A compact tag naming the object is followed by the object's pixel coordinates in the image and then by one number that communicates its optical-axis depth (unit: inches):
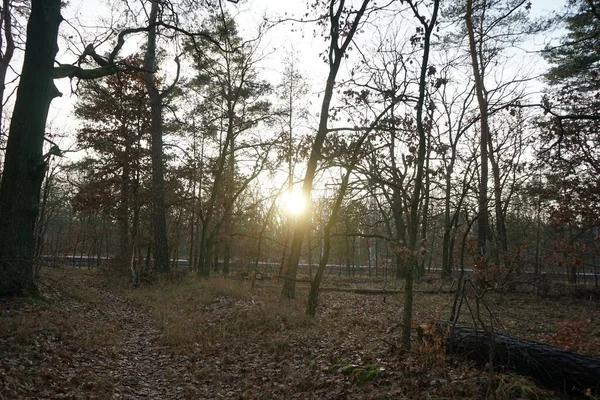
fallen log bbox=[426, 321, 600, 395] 204.7
